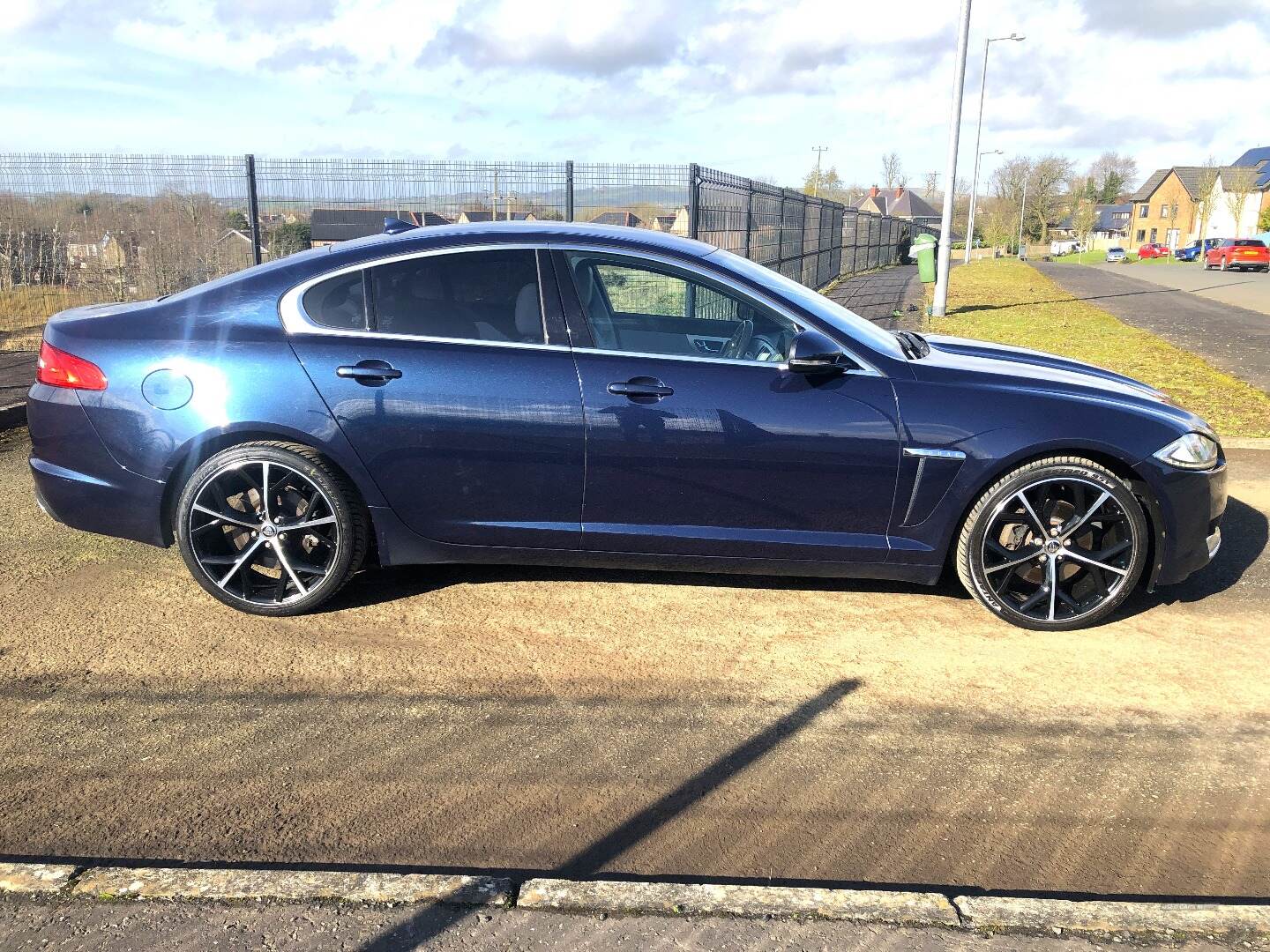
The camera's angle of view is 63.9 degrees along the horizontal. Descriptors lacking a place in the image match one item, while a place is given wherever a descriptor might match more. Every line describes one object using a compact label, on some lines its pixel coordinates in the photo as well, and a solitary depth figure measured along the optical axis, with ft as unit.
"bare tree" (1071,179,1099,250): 349.61
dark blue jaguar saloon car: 13.46
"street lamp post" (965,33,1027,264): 120.06
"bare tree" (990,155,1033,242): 328.49
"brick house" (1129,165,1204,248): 329.93
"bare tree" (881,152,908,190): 374.63
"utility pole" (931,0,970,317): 57.00
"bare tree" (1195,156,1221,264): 251.80
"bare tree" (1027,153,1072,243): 330.95
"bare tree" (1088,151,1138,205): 450.71
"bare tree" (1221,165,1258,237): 246.47
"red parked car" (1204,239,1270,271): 154.40
